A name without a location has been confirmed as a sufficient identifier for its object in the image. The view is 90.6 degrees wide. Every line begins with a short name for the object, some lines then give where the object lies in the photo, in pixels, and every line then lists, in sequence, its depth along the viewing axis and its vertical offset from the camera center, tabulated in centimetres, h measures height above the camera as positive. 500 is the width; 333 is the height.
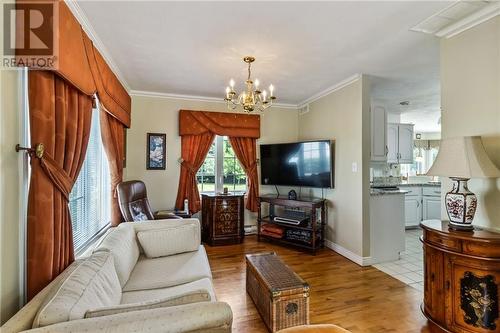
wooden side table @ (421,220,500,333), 167 -81
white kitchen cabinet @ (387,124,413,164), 513 +51
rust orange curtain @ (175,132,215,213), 421 +1
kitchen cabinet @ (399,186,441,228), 519 -78
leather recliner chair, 285 -42
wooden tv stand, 374 -90
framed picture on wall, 412 +28
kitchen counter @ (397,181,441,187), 528 -36
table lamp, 177 -2
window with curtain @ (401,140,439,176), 748 +44
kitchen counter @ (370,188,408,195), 346 -35
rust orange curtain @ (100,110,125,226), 277 +22
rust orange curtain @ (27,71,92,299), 131 -7
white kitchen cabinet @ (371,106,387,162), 378 +52
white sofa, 94 -61
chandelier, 252 +73
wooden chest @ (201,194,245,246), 405 -85
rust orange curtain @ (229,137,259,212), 454 +8
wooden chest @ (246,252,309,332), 183 -99
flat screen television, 383 +6
